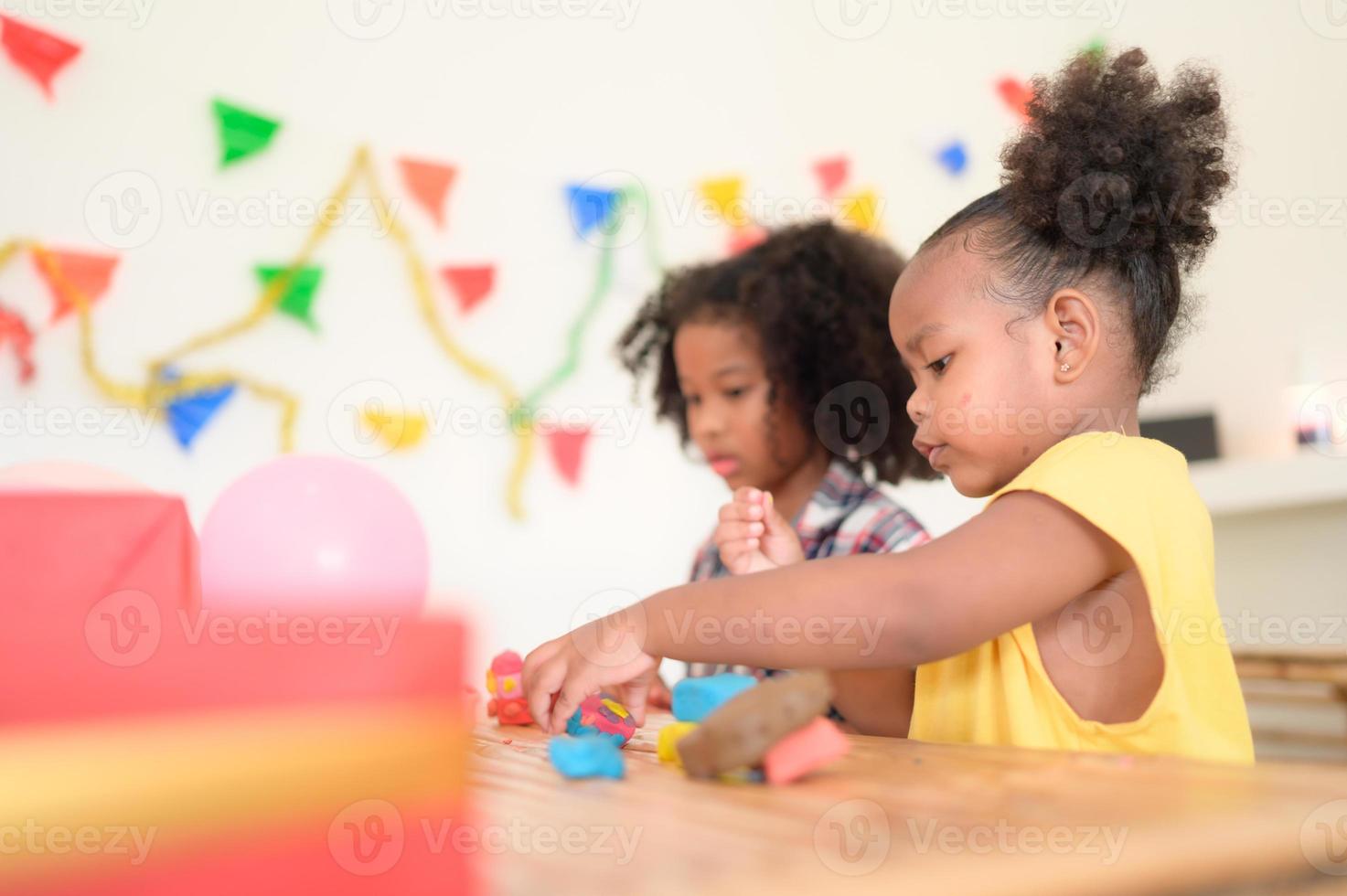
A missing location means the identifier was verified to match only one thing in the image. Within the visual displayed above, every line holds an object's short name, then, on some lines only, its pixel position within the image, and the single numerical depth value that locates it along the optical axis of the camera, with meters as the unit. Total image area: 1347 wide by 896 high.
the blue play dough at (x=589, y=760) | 0.53
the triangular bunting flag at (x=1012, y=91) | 2.66
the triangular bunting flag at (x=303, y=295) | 1.98
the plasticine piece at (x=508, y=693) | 0.90
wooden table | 0.30
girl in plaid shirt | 1.47
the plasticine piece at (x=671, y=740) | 0.58
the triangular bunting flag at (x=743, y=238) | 2.38
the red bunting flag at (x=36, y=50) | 1.78
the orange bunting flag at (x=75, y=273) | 1.79
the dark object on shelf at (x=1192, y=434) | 2.49
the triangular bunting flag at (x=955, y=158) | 2.62
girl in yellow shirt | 0.64
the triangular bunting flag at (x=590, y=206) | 2.25
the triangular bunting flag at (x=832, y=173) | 2.53
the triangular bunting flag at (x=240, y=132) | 1.93
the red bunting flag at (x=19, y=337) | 1.77
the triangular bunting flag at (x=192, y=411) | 1.88
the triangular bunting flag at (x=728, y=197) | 2.40
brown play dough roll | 0.46
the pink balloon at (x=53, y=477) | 0.90
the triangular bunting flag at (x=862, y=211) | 2.53
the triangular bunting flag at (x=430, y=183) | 2.09
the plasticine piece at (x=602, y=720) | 0.75
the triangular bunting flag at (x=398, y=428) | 2.05
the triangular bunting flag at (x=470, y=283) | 2.13
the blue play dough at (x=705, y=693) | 0.61
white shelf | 2.27
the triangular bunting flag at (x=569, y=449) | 2.22
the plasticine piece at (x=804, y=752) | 0.47
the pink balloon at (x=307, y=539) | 1.23
